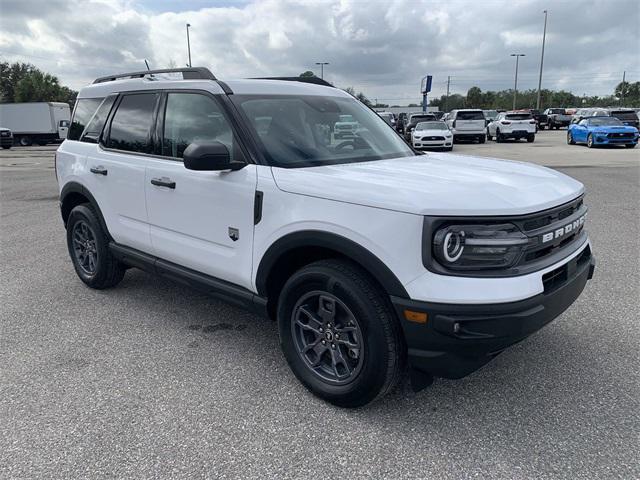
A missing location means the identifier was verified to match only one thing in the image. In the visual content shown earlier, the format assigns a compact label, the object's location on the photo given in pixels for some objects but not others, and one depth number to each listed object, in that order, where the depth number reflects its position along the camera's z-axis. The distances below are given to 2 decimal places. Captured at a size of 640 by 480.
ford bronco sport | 2.38
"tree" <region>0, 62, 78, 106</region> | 59.62
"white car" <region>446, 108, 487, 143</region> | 27.55
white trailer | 35.88
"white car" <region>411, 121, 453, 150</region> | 22.27
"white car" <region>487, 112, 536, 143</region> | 28.39
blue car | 22.02
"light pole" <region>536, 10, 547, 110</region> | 55.97
